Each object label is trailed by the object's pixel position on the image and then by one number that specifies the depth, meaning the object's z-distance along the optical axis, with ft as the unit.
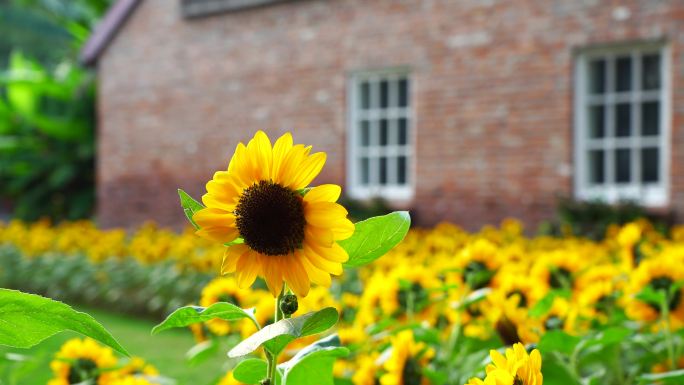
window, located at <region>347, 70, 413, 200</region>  32.09
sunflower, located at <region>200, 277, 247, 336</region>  7.01
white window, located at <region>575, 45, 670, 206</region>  26.61
